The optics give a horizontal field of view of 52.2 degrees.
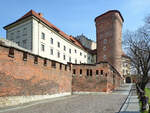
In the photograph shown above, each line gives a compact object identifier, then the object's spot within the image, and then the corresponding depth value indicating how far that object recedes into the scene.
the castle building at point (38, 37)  25.34
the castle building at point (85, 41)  52.66
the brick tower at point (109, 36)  42.78
